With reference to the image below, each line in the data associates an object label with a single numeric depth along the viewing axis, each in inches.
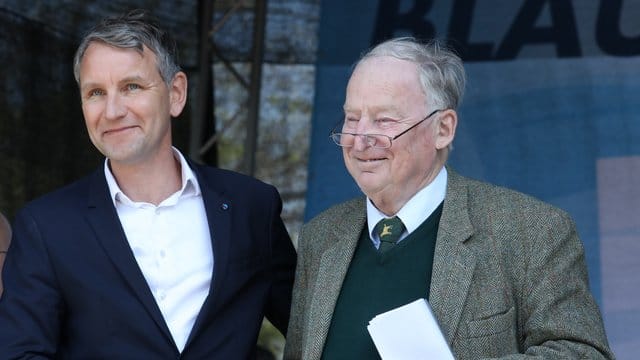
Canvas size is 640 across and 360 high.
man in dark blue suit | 186.2
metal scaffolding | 393.7
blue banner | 331.6
